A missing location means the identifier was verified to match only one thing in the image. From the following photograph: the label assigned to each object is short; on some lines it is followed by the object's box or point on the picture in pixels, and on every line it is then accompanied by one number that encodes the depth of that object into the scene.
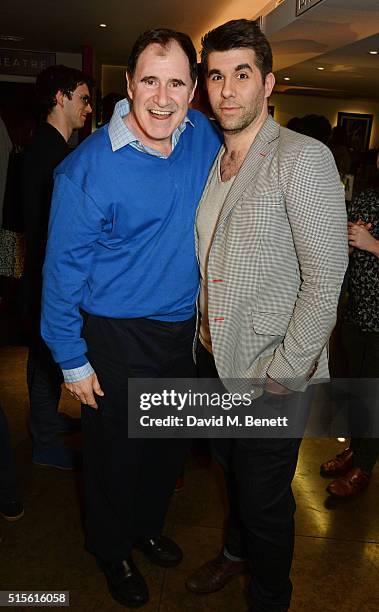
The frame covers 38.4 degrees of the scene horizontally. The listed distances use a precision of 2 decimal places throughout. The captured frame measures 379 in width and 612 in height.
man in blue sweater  1.44
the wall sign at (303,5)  4.64
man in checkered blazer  1.30
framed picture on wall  13.19
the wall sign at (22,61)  8.55
